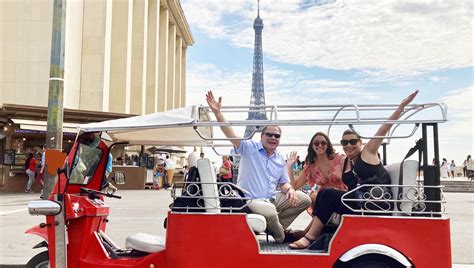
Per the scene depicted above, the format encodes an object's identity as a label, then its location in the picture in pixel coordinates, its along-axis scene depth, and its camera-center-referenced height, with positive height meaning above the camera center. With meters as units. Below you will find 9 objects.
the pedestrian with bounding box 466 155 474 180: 26.52 -0.20
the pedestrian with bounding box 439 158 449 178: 31.32 -0.17
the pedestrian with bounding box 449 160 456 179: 34.78 -0.23
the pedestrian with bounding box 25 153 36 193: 17.45 -0.18
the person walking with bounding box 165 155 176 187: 19.56 -0.15
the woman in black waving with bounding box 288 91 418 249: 4.39 -0.16
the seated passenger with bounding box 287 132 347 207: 5.23 +0.01
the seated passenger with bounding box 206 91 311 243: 4.94 -0.15
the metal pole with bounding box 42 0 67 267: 8.90 +1.56
